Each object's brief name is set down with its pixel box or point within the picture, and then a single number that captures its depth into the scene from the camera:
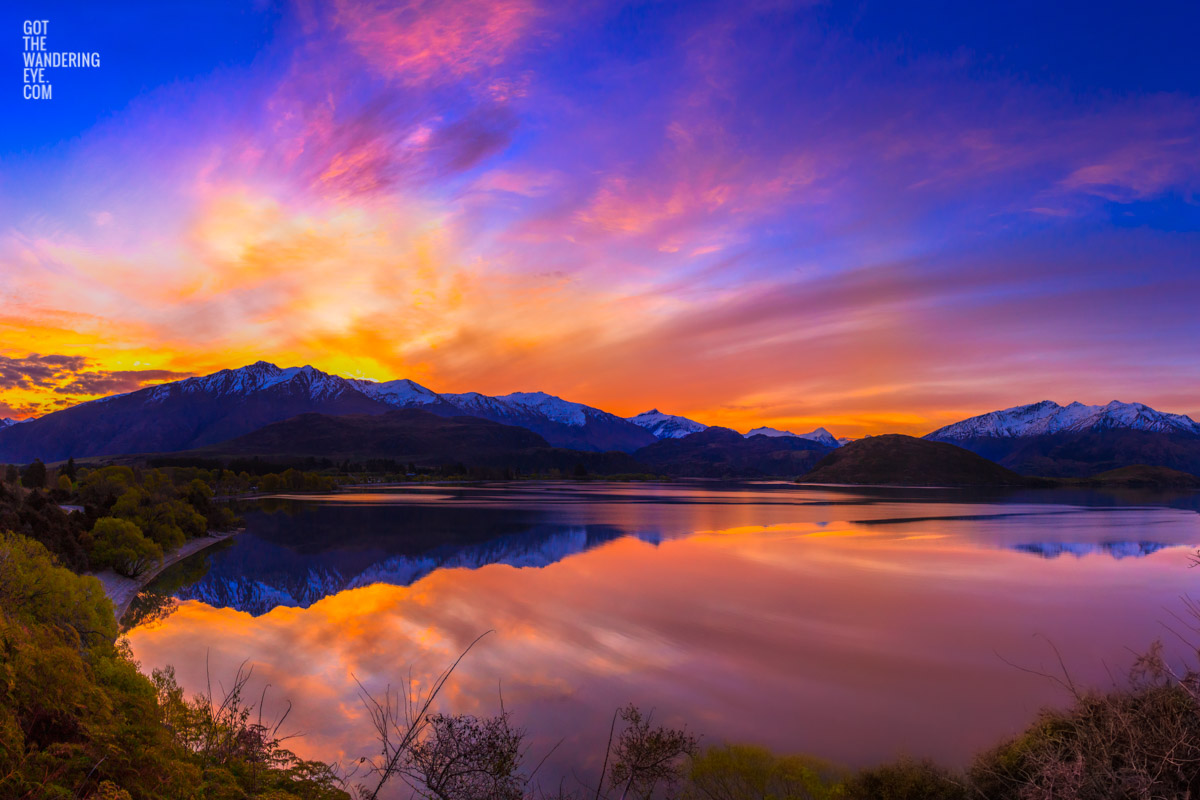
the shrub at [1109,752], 9.58
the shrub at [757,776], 12.40
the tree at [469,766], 11.17
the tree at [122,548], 34.44
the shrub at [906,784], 12.27
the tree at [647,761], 12.59
